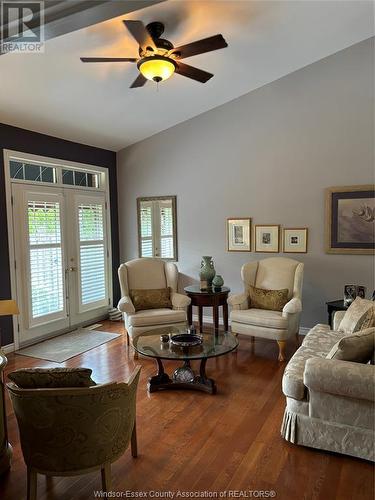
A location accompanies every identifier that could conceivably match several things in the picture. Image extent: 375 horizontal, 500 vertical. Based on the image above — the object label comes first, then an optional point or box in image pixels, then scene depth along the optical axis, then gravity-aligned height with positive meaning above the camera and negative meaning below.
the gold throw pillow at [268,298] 4.37 -0.82
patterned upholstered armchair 1.78 -0.98
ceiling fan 2.71 +1.46
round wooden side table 4.54 -0.82
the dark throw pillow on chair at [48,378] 1.87 -0.73
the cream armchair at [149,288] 4.22 -0.74
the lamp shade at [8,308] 2.47 -0.47
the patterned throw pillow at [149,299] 4.53 -0.81
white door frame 4.40 +0.72
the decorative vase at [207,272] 4.80 -0.51
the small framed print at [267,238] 5.05 -0.08
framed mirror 5.79 +0.15
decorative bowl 3.26 -0.99
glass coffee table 3.13 -1.04
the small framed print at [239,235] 5.22 -0.02
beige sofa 2.29 -1.19
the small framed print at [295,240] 4.88 -0.11
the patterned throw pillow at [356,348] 2.44 -0.81
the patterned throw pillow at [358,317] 2.95 -0.77
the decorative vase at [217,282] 4.72 -0.64
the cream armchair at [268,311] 4.04 -0.87
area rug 4.36 -1.41
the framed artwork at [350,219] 4.47 +0.14
